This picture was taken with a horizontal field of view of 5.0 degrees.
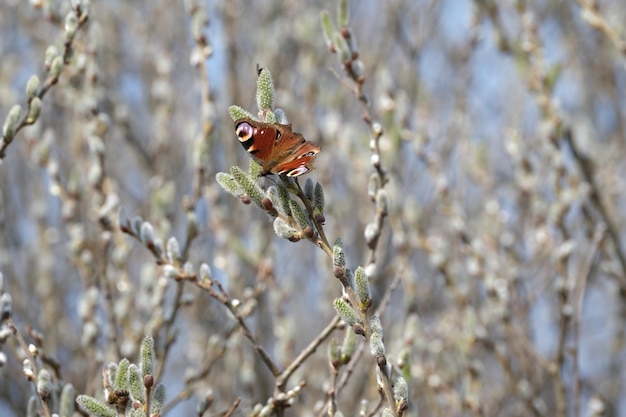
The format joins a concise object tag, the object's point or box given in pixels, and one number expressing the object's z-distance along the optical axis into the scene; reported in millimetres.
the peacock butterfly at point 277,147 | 3982
